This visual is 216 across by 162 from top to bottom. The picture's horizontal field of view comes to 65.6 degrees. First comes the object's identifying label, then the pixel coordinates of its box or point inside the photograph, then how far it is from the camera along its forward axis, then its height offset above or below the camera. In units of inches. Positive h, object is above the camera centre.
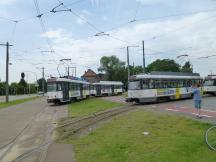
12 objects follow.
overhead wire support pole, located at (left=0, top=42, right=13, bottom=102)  822.6 +134.5
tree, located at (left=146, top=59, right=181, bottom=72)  2239.3 +267.3
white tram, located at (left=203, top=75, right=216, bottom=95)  879.3 -4.3
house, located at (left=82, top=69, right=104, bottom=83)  3018.6 +231.9
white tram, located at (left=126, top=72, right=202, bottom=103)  610.6 -6.4
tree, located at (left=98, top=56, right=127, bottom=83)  2508.9 +308.8
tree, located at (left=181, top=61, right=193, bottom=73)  1661.5 +172.5
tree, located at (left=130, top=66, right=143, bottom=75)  2482.7 +254.8
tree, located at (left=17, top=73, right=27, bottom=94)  2359.9 +14.9
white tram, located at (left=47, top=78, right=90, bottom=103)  696.3 -10.9
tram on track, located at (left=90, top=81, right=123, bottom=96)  1170.0 -12.3
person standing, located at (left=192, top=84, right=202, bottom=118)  332.1 -23.4
